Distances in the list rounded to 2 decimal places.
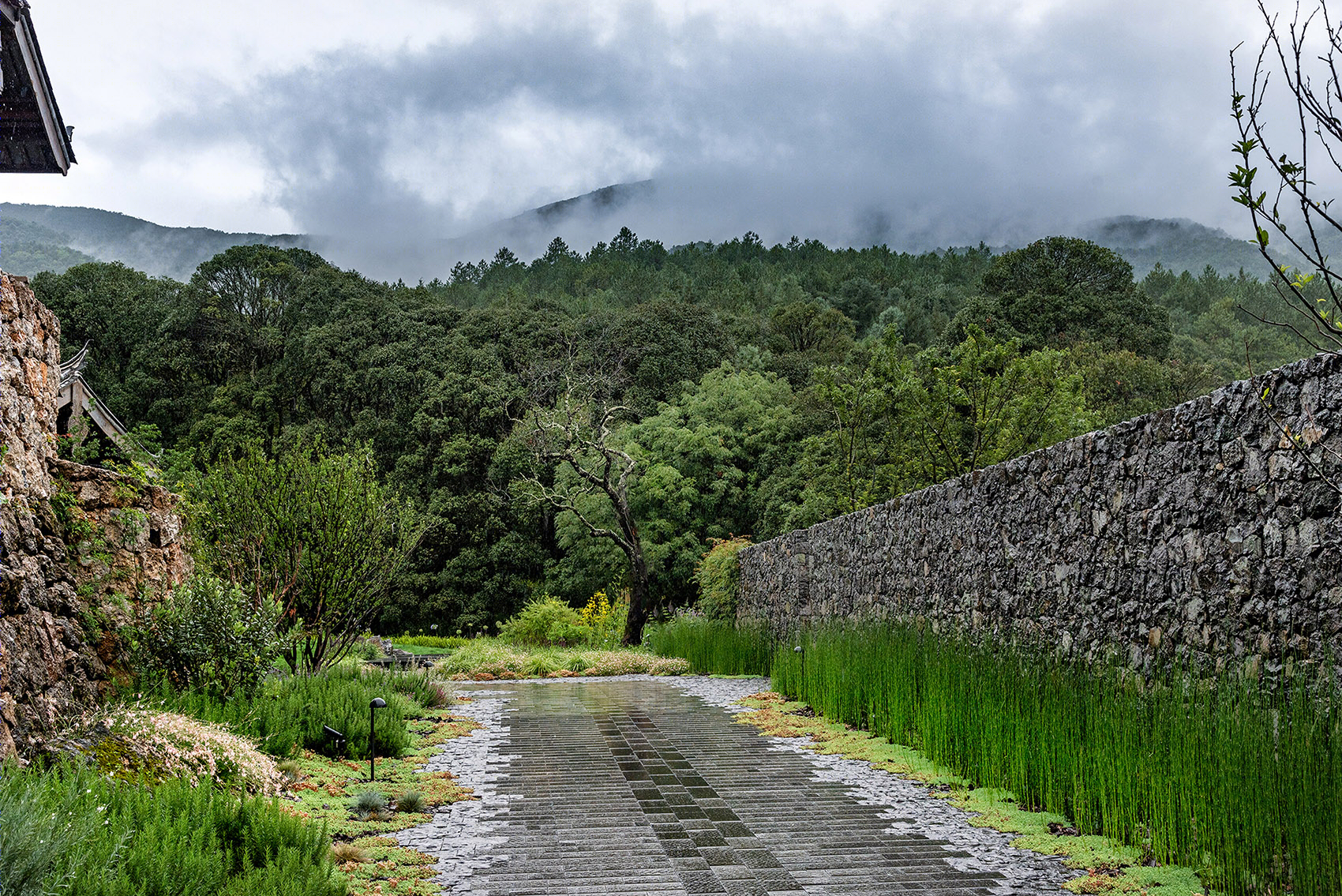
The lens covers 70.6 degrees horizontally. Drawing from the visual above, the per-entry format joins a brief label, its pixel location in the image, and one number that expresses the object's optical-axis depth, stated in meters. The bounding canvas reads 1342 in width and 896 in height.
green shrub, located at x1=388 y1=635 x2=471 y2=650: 24.81
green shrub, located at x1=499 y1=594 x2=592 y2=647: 20.64
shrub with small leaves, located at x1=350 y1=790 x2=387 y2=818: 5.10
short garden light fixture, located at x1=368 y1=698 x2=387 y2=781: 5.70
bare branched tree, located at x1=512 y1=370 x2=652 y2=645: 18.30
